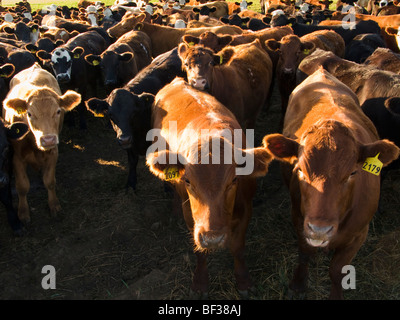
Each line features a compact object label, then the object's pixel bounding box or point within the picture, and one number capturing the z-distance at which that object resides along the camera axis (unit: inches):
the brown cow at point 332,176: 97.9
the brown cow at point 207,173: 103.5
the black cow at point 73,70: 276.2
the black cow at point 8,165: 158.7
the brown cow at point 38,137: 175.2
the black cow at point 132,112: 190.1
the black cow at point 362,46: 310.5
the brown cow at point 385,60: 230.5
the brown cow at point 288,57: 273.0
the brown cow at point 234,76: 215.2
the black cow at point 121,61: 278.2
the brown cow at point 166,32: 392.8
